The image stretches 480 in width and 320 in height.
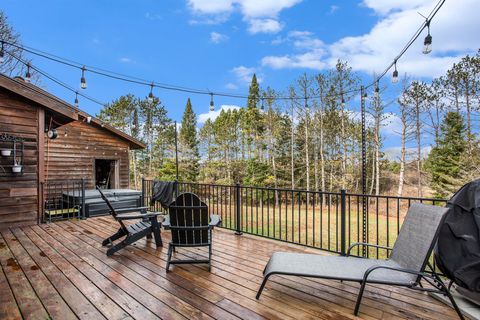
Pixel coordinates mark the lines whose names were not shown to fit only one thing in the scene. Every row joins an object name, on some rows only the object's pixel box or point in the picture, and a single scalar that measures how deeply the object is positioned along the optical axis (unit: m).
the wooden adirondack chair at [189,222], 3.17
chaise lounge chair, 2.08
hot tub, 6.79
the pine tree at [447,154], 12.61
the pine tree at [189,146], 21.03
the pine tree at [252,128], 19.91
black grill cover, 2.02
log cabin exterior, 5.27
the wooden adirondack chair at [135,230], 3.58
